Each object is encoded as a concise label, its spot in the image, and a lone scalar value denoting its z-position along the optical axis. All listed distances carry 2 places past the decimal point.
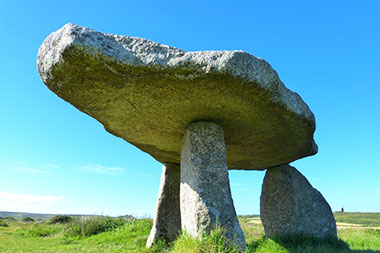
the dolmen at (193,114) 3.82
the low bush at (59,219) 22.50
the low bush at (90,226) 11.52
